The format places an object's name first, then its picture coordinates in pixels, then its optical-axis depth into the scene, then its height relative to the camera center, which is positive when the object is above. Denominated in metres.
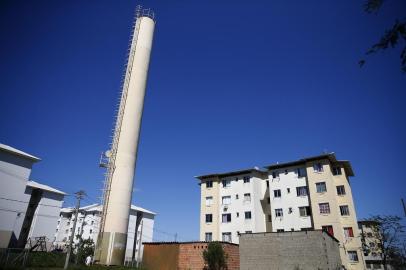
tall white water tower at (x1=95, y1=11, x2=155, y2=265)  28.75 +10.78
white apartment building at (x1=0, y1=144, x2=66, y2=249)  49.94 +10.10
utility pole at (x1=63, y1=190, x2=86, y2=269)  29.23 +5.40
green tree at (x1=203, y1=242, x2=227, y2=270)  30.81 +0.08
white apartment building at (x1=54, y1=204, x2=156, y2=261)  86.19 +9.09
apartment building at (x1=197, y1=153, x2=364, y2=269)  41.25 +9.11
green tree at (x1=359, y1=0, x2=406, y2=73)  6.09 +4.61
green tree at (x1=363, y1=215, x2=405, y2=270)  40.03 +3.31
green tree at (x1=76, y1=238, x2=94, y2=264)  41.85 +0.63
